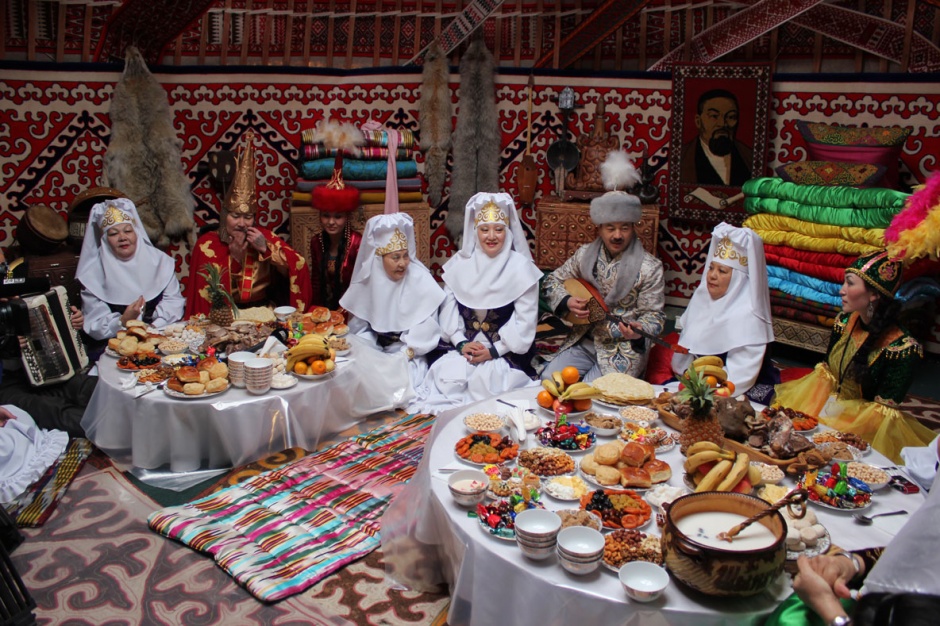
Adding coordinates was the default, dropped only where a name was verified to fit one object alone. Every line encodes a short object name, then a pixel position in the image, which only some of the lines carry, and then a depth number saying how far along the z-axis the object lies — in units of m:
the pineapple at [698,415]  3.30
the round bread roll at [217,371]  4.69
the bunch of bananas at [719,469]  3.02
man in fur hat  5.64
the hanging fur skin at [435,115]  8.35
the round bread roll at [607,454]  3.32
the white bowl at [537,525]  2.70
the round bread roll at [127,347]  5.03
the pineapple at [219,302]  5.29
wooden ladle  2.56
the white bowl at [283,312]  5.72
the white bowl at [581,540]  2.70
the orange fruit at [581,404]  3.94
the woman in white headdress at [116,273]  5.75
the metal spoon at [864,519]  2.94
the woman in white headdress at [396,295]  5.80
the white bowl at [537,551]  2.71
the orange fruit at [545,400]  3.97
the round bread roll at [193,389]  4.53
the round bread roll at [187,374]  4.59
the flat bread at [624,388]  4.02
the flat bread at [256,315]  5.63
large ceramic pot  2.39
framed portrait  7.64
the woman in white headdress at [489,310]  5.66
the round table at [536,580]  2.50
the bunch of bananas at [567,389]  3.89
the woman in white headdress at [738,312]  4.81
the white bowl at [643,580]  2.49
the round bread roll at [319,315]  5.60
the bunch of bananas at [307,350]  4.91
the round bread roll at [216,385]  4.59
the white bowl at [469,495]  3.03
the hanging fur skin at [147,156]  7.48
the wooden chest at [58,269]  6.03
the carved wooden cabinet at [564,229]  7.70
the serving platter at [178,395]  4.55
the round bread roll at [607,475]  3.22
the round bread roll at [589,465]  3.29
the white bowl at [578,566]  2.62
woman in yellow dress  4.42
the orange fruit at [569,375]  4.01
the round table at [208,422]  4.62
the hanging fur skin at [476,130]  8.40
